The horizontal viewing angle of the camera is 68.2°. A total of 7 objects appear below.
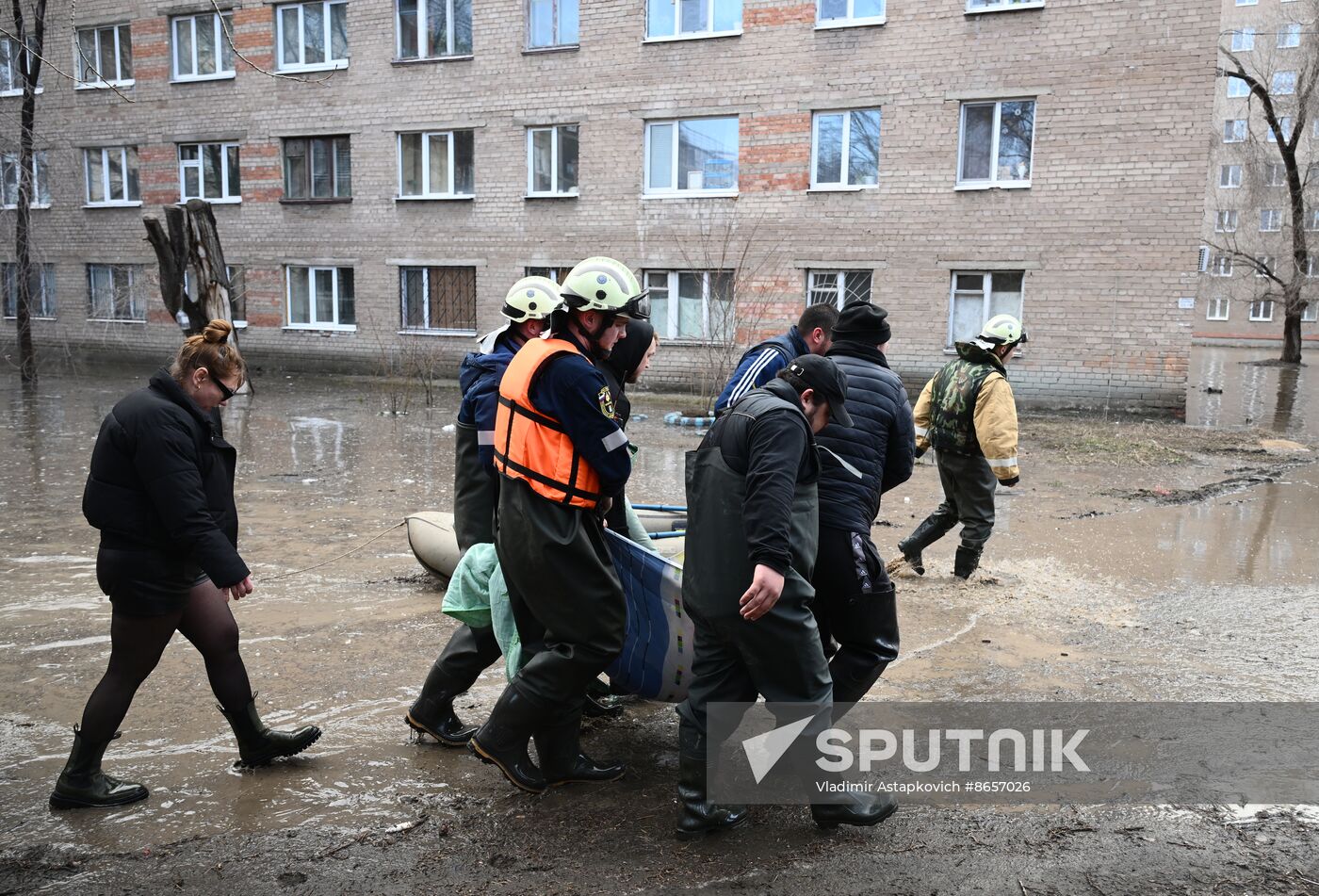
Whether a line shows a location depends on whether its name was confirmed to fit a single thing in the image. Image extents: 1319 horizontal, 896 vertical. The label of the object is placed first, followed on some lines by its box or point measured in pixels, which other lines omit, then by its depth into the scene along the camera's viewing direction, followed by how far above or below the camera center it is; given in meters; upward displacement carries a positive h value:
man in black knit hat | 3.66 -0.88
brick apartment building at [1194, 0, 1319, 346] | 29.84 +4.57
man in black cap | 3.14 -0.87
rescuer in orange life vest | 3.38 -0.73
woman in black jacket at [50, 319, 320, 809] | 3.33 -0.84
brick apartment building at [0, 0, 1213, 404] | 15.93 +2.59
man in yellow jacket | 5.99 -0.77
